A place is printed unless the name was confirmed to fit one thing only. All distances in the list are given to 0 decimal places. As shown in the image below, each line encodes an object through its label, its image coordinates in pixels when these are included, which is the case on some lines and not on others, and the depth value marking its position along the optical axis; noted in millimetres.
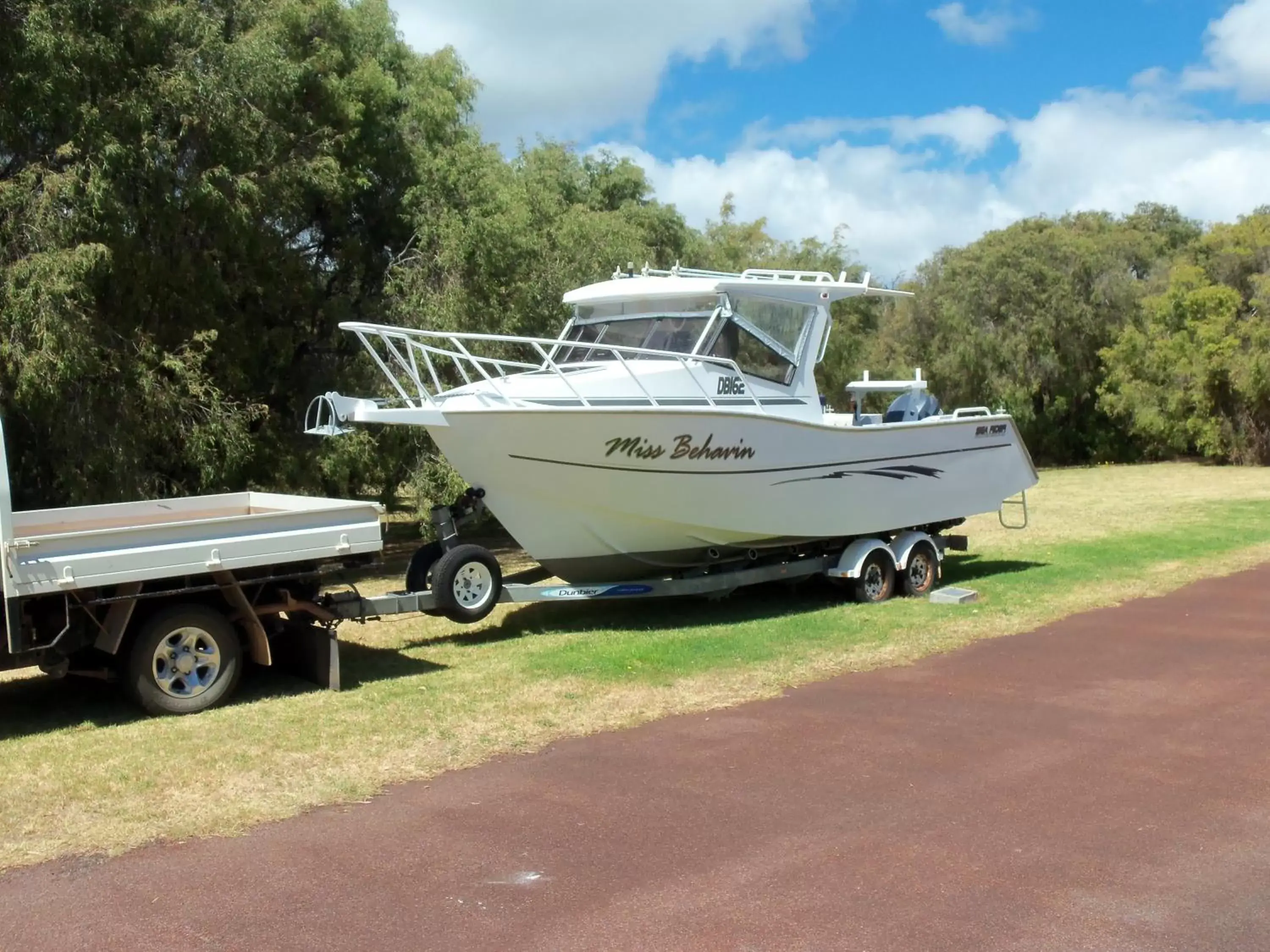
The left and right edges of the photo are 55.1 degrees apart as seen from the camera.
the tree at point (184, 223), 11500
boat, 9641
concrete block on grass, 11555
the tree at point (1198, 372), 31344
